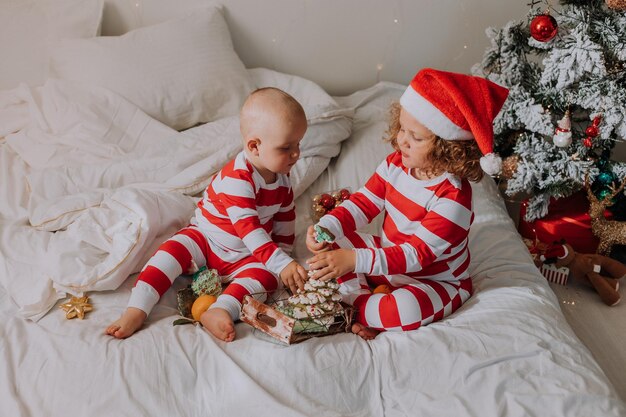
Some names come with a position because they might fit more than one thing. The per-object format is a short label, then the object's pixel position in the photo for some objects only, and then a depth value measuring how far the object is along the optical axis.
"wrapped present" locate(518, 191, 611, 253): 1.93
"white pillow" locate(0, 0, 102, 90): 2.03
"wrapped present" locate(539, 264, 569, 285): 1.87
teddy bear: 1.83
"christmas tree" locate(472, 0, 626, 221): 1.66
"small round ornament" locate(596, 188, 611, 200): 1.85
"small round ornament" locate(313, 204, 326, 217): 1.70
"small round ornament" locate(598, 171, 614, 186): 1.84
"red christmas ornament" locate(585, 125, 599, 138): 1.71
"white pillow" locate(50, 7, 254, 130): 1.98
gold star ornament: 1.30
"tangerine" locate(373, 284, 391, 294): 1.43
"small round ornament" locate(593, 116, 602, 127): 1.70
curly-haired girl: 1.23
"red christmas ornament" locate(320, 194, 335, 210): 1.69
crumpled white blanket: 1.39
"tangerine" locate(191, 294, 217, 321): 1.34
